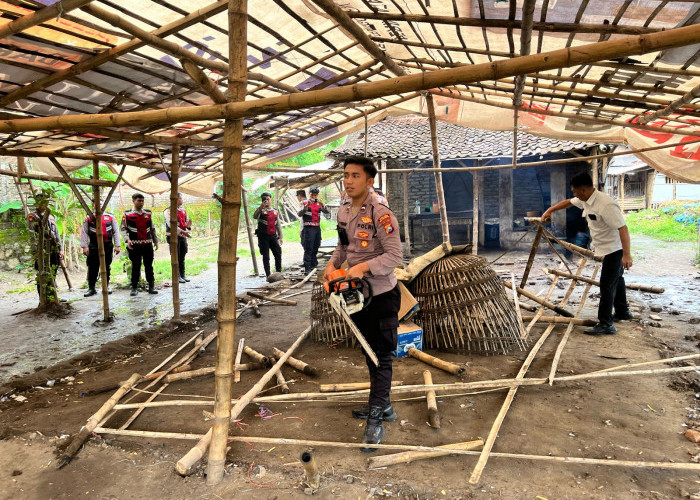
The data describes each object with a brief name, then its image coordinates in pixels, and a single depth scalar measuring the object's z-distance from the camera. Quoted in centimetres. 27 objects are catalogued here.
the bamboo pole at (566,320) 516
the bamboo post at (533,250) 561
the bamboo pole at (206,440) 254
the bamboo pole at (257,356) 429
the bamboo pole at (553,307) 539
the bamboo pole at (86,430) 281
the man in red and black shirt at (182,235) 948
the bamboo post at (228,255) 247
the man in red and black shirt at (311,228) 996
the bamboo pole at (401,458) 257
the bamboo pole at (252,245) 1055
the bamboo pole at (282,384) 366
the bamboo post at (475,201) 1016
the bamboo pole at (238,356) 405
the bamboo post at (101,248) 629
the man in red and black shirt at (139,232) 825
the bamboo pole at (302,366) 407
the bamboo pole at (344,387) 353
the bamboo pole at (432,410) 302
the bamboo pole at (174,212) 590
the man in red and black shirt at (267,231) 989
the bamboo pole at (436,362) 385
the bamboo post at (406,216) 1223
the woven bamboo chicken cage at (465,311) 444
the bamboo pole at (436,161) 554
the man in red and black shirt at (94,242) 809
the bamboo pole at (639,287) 555
